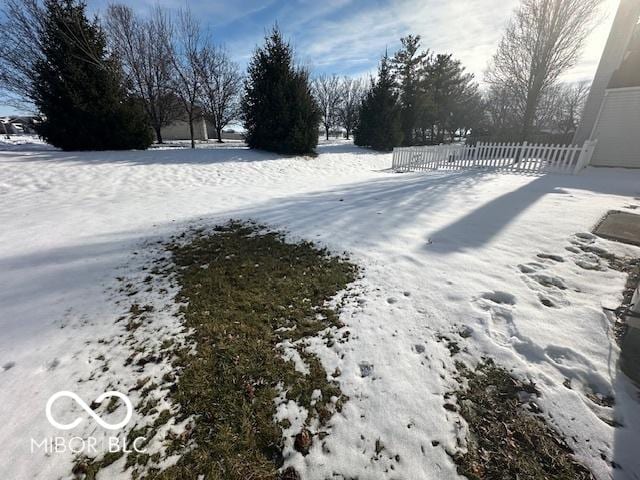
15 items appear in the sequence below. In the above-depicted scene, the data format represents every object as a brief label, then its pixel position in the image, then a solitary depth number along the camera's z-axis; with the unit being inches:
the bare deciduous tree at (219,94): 910.7
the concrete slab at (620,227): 158.6
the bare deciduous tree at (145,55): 730.8
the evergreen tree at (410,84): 1020.5
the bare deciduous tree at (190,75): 679.1
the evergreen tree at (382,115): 844.6
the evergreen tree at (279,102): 584.1
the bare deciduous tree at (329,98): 1658.5
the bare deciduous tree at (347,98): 1690.9
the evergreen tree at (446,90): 1137.9
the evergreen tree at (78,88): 454.3
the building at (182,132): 1412.4
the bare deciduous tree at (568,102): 1460.4
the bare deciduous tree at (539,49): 605.0
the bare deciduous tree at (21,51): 604.1
